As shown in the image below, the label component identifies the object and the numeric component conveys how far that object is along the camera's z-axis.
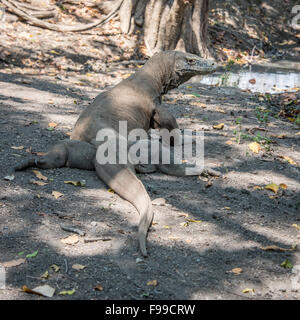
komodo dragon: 3.85
